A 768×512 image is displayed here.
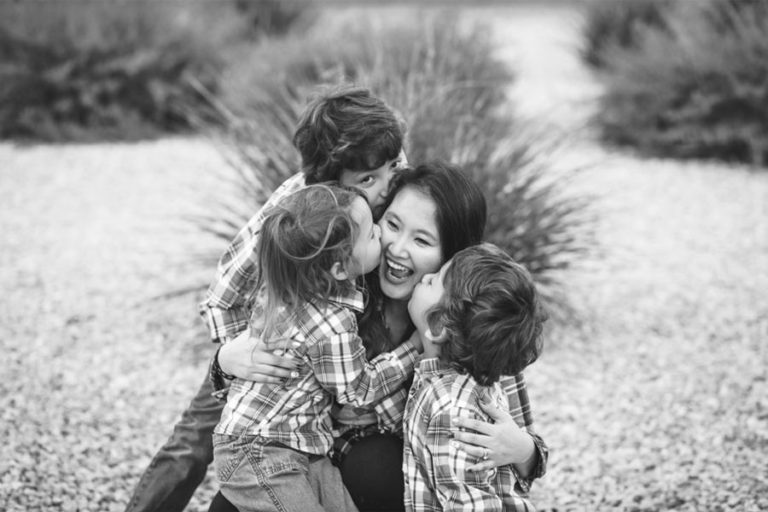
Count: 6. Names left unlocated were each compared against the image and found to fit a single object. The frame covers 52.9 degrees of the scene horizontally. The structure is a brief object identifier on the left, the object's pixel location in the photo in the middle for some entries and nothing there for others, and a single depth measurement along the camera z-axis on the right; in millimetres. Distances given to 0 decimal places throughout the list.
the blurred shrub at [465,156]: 3521
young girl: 1930
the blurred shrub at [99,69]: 6766
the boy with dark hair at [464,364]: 1867
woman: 2061
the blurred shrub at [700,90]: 6281
